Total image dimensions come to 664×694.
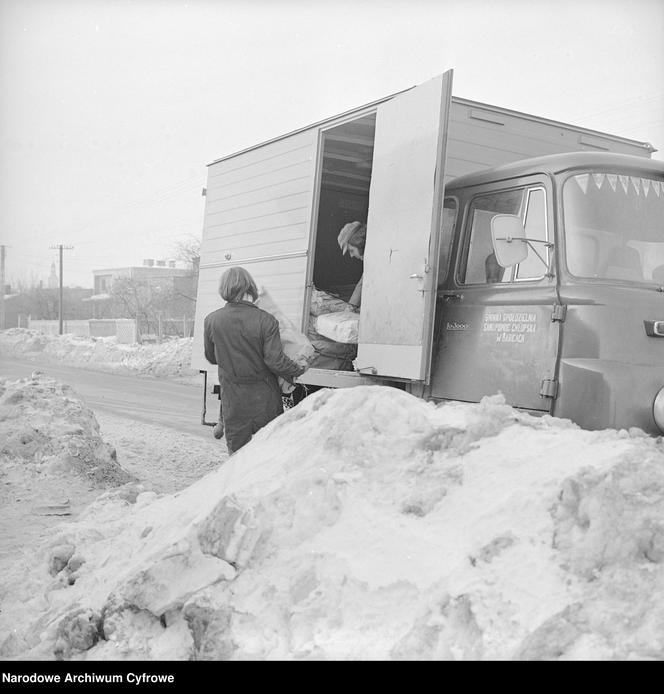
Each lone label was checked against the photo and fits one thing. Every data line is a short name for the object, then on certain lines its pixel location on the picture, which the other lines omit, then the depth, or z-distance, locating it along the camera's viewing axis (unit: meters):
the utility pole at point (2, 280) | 37.12
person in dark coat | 5.85
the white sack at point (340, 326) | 7.01
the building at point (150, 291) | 46.71
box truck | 5.03
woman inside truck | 8.10
